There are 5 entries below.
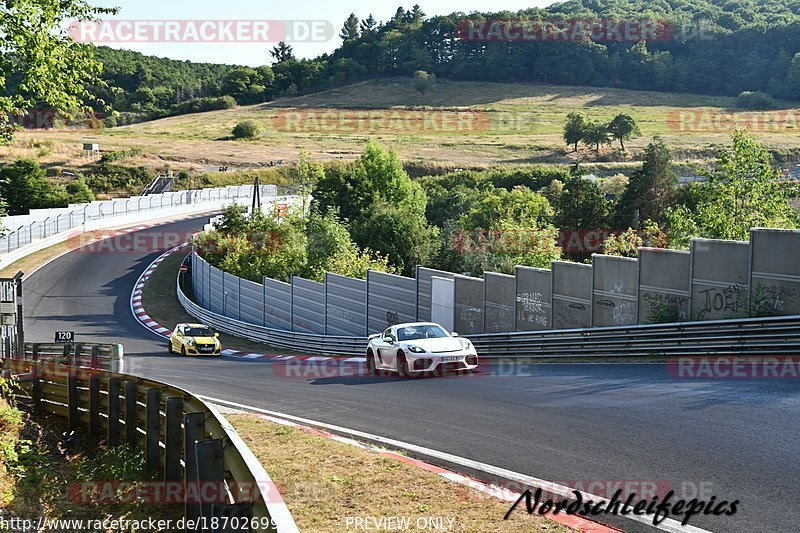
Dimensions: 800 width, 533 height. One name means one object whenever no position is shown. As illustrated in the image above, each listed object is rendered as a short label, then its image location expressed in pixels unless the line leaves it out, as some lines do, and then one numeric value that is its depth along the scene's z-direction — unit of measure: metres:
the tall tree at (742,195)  34.50
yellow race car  32.31
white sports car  18.97
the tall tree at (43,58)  15.09
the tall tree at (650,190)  64.69
